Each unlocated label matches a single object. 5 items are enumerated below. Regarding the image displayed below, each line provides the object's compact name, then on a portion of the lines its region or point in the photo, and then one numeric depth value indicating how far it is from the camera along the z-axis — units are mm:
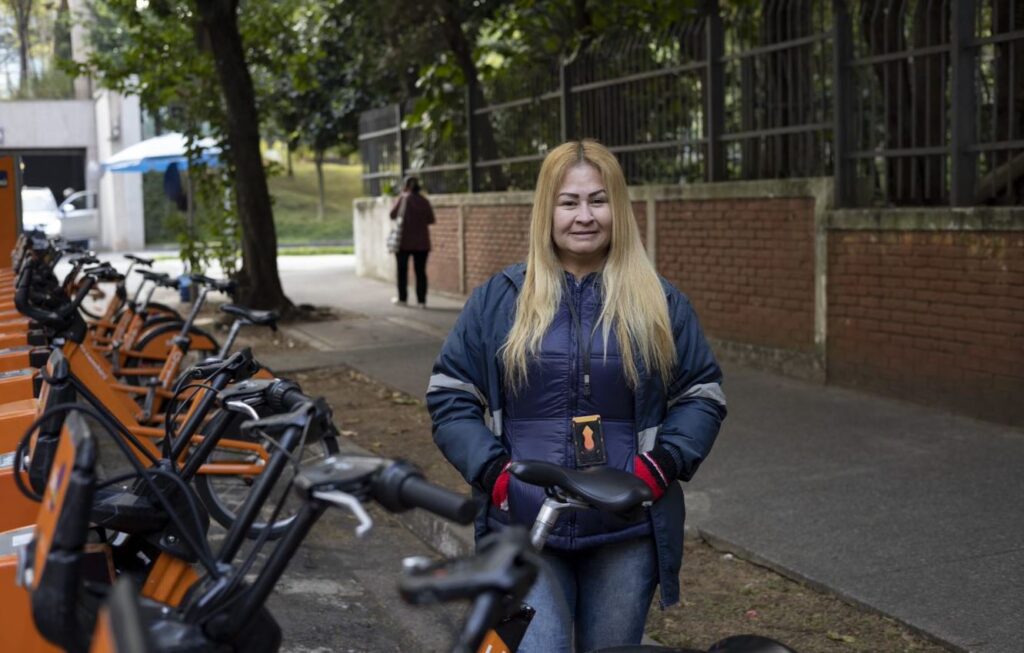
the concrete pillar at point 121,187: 41938
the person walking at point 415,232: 18234
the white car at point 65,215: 31656
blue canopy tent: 22000
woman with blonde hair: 3223
